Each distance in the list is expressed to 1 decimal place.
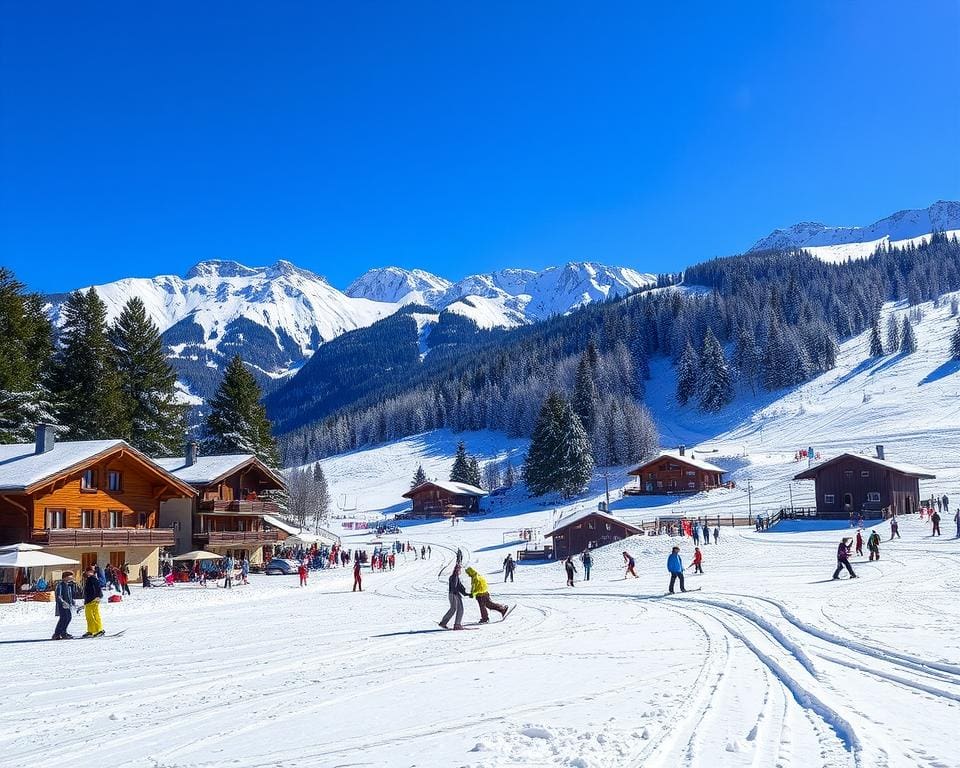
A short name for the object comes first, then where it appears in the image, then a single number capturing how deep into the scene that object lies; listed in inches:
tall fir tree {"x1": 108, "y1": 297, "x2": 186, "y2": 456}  2113.7
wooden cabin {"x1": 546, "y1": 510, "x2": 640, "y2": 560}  2014.0
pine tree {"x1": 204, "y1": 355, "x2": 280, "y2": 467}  2325.3
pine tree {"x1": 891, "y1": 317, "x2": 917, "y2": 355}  4997.5
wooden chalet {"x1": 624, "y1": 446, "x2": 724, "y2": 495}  3186.5
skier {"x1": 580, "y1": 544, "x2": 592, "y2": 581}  1373.0
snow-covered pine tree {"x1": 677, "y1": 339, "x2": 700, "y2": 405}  5536.4
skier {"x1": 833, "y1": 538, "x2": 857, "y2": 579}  1006.4
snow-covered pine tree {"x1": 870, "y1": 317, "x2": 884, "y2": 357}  5098.4
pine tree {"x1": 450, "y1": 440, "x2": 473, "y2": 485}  4431.6
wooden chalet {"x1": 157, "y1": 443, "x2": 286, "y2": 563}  1923.0
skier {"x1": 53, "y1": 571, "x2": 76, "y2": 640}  767.1
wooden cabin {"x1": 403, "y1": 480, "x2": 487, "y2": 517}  3941.9
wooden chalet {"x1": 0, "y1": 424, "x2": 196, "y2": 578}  1411.2
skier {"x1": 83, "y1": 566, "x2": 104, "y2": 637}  779.4
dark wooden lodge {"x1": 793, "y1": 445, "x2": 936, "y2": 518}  2183.8
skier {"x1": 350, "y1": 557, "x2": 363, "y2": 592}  1428.2
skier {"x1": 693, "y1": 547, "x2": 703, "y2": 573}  1246.7
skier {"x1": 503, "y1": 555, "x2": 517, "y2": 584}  1454.2
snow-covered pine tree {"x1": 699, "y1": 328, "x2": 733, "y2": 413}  5157.5
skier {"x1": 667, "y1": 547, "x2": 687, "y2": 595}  1001.5
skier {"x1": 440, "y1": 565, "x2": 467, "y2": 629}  734.5
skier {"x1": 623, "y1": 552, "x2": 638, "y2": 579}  1311.5
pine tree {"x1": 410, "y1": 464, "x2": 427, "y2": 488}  4640.8
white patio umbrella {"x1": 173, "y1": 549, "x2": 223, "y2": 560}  1795.0
